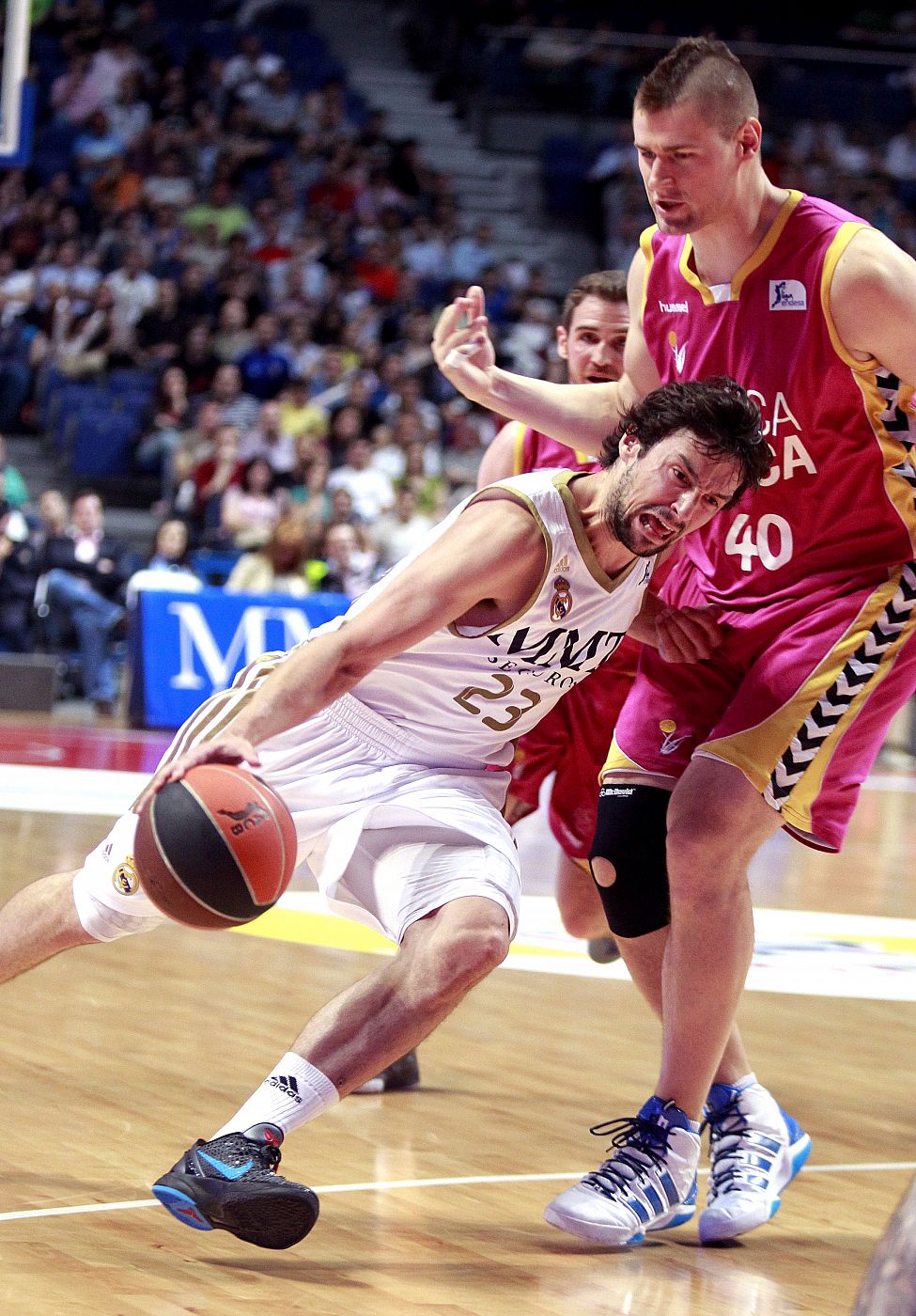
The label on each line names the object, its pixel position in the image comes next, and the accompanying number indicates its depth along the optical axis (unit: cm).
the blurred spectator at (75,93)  1772
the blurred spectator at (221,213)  1705
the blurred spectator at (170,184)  1722
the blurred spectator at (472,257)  1833
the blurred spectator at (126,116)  1766
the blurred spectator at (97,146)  1705
